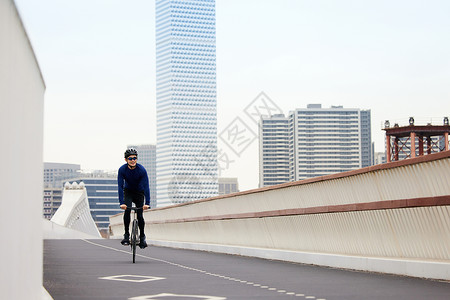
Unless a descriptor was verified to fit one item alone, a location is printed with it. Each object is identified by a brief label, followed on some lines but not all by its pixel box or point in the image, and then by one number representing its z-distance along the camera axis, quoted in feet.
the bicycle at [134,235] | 55.72
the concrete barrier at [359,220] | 38.96
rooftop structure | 435.12
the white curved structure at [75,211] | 350.64
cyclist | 52.85
